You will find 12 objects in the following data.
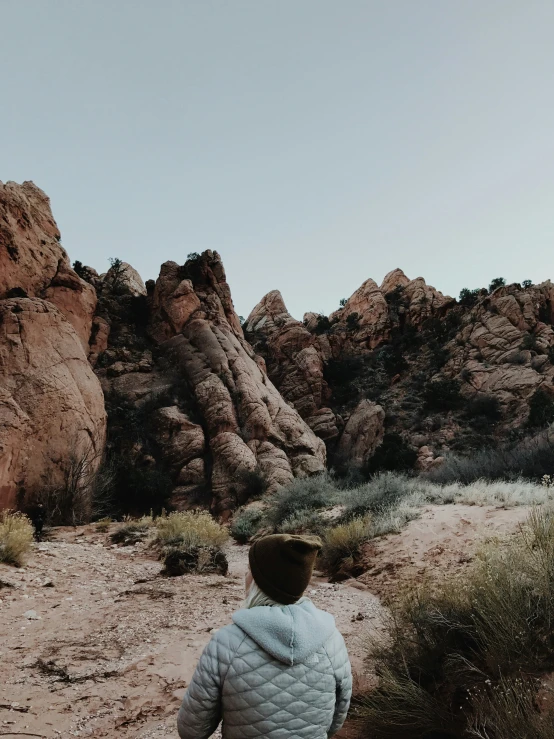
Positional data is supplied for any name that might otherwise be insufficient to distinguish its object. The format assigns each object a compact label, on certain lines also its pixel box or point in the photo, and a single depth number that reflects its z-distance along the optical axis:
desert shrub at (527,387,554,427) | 23.78
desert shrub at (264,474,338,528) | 13.39
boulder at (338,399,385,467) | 27.17
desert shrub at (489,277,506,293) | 41.38
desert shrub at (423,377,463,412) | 29.59
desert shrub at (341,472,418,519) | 10.82
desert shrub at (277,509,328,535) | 11.10
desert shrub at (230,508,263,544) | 13.14
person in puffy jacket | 1.80
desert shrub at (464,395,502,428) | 27.14
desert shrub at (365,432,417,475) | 23.19
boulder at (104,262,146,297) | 31.52
